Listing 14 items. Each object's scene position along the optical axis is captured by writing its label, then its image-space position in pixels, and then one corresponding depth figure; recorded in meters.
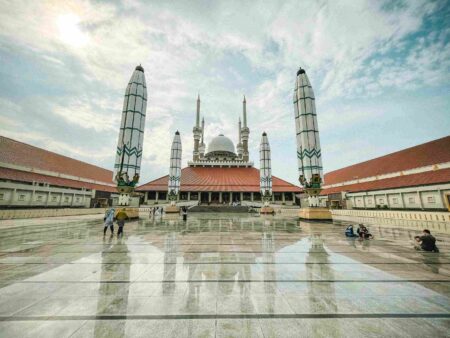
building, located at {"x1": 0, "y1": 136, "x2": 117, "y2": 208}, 23.86
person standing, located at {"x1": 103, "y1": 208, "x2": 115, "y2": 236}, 9.42
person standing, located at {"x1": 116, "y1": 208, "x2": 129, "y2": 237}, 9.33
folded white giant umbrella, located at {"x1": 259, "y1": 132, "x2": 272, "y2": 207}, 28.09
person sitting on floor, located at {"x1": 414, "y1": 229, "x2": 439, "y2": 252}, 6.71
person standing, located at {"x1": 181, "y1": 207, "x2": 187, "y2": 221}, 17.18
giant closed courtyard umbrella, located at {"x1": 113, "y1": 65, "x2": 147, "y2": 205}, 17.08
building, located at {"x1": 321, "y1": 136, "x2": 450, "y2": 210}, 20.80
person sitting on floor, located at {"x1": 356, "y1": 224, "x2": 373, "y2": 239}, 9.32
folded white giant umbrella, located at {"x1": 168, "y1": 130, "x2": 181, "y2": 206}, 26.94
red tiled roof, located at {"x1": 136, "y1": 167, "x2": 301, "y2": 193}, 39.34
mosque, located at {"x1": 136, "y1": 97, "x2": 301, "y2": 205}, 39.53
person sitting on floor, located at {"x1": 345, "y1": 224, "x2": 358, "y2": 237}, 9.86
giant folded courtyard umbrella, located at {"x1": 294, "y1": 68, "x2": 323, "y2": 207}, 17.91
